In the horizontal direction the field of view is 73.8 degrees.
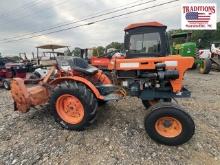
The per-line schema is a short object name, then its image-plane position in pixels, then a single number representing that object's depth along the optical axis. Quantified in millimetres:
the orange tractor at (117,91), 2462
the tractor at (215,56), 9485
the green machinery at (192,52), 8525
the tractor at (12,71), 6977
